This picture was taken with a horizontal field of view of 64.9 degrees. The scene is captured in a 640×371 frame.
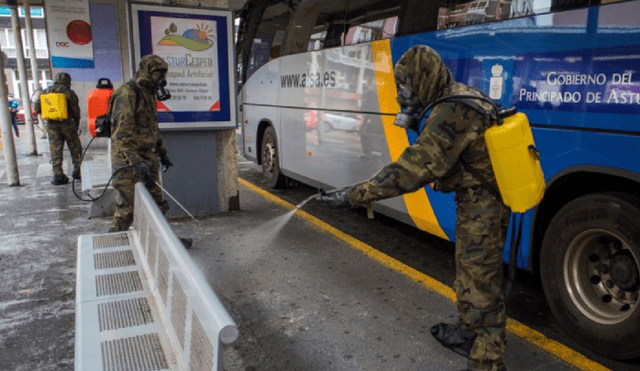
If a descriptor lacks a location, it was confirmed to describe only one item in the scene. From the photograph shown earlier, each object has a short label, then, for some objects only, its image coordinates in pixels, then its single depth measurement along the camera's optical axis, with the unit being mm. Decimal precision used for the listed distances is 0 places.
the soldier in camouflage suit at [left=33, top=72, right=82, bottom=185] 8875
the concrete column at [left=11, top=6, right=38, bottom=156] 12382
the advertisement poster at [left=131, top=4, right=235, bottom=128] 5941
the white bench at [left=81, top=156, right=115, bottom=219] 6615
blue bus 3021
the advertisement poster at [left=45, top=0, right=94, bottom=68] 12367
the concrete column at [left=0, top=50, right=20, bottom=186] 8633
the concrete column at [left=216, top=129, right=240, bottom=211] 6602
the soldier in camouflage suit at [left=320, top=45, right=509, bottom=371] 2652
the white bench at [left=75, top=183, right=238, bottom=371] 1912
